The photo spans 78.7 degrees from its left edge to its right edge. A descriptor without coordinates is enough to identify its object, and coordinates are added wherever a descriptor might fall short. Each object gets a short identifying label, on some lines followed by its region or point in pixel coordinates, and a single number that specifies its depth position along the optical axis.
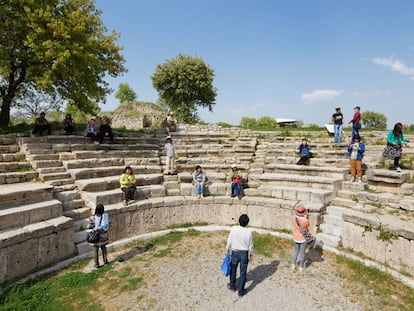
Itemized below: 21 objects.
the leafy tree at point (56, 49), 10.22
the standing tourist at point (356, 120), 10.05
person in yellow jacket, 7.64
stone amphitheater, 5.59
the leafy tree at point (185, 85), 30.06
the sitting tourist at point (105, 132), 11.37
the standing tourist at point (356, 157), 8.16
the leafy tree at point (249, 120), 46.42
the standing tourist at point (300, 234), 5.42
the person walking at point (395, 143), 7.81
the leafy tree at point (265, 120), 40.19
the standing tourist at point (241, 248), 4.65
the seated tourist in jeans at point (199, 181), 8.72
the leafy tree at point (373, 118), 54.43
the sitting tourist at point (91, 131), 11.48
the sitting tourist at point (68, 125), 11.84
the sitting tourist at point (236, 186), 8.53
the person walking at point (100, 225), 5.66
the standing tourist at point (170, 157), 9.66
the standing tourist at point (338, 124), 11.15
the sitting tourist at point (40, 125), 10.94
